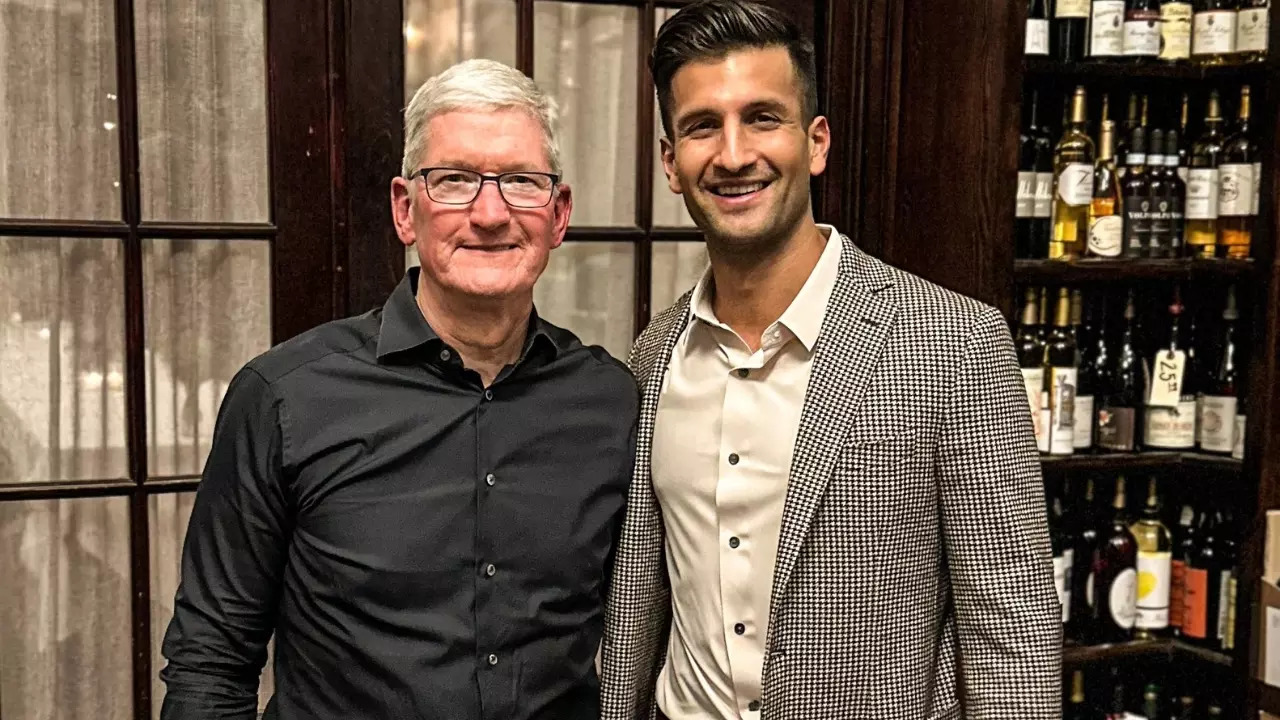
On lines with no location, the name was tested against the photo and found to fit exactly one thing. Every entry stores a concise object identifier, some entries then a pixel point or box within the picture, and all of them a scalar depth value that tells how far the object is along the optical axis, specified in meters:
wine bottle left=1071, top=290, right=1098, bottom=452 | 2.34
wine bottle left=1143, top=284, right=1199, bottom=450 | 2.35
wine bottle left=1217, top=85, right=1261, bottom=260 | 2.27
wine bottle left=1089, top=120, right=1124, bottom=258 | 2.28
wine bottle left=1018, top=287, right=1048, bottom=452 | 2.27
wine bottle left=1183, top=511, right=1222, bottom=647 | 2.37
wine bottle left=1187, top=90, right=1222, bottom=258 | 2.31
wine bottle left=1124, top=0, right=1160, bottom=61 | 2.24
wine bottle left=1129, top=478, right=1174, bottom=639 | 2.37
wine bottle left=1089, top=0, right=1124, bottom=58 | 2.23
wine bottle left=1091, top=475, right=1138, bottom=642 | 2.39
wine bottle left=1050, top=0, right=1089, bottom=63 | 2.26
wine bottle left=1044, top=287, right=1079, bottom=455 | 2.29
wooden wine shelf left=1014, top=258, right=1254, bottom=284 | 2.21
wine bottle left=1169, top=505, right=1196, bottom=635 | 2.40
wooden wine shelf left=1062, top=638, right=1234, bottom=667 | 2.31
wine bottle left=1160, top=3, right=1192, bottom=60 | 2.28
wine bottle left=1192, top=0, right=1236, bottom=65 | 2.25
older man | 1.45
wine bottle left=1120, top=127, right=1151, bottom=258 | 2.31
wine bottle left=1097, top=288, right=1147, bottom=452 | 2.35
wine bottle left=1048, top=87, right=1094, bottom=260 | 2.29
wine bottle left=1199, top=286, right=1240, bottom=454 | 2.32
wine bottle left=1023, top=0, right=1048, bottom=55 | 2.25
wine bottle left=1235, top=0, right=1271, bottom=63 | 2.21
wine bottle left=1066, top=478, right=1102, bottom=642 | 2.41
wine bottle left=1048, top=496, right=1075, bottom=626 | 2.40
